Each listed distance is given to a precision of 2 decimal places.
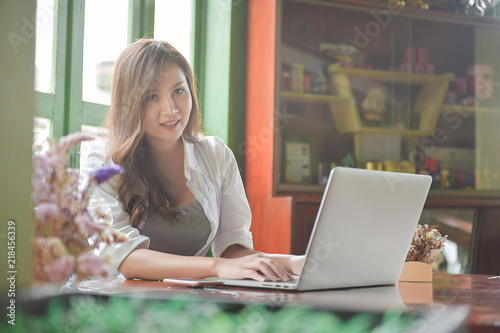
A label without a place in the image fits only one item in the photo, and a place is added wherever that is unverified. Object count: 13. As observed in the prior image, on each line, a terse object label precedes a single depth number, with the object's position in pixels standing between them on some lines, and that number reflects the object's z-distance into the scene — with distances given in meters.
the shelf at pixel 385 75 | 3.34
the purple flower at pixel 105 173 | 0.75
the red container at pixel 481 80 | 3.63
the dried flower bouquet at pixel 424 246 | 1.59
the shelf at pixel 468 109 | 3.59
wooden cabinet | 3.11
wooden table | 0.93
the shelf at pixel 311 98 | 3.14
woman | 1.78
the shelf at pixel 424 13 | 3.29
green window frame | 3.04
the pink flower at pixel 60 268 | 0.64
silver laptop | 1.15
